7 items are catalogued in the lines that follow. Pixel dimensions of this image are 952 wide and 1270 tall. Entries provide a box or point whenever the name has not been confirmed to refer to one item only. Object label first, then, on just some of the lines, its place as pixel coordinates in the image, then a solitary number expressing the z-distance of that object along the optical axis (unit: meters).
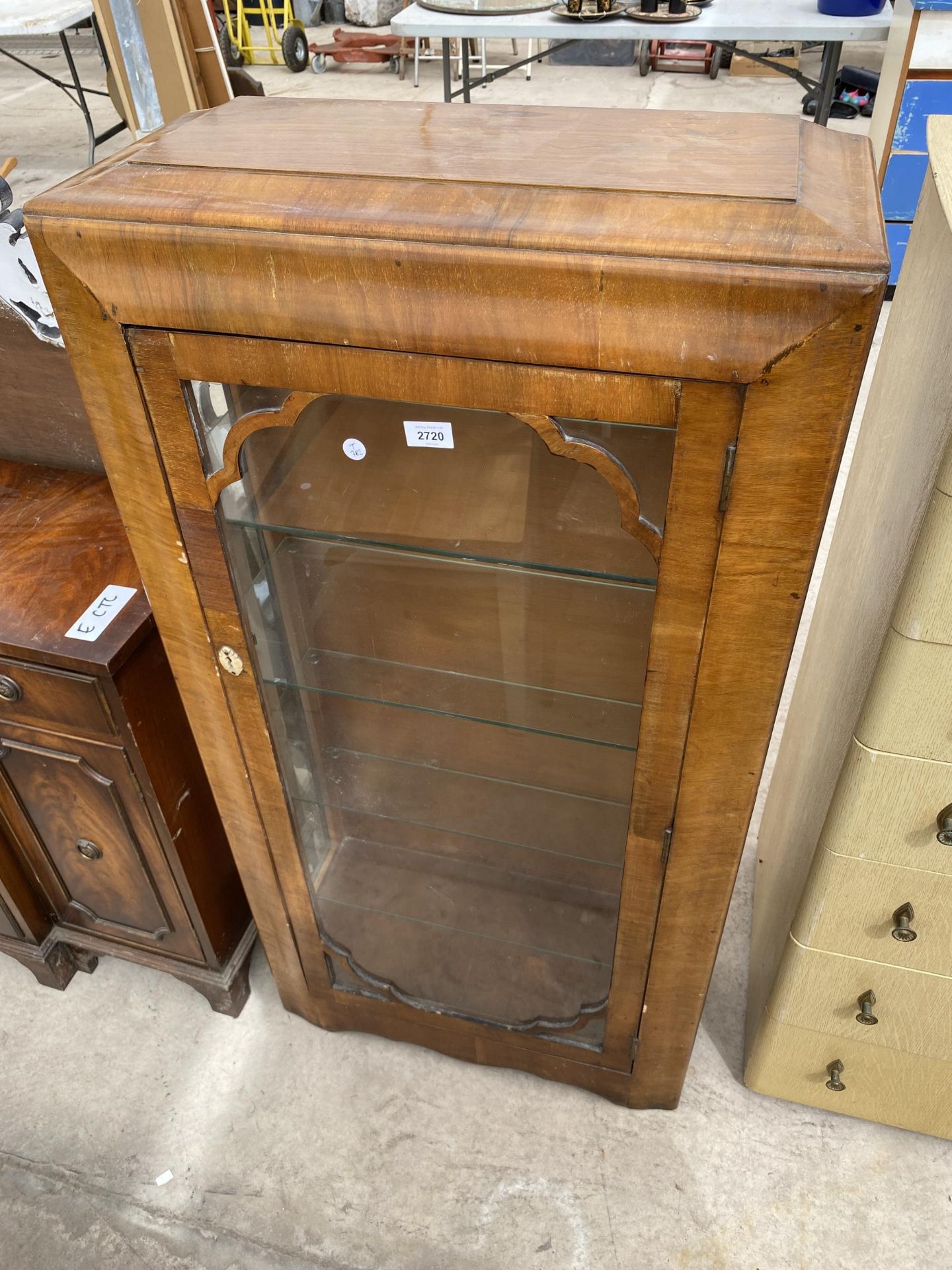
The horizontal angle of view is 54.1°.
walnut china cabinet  0.61
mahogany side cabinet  1.05
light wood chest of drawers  0.76
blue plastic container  2.83
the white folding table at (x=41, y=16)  3.31
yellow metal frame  5.66
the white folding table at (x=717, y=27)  2.75
